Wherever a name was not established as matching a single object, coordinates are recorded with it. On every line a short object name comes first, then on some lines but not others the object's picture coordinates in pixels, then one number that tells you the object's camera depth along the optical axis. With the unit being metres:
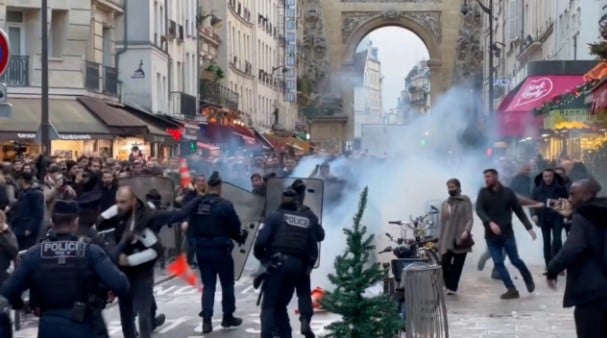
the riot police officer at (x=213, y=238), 14.48
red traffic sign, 14.78
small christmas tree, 9.45
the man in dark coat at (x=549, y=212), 20.05
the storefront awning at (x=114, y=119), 33.09
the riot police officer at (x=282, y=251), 12.92
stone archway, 92.62
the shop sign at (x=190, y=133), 42.12
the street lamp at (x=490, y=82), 50.06
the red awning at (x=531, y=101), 35.09
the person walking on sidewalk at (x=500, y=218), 17.55
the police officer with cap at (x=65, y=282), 8.43
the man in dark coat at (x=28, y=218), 15.92
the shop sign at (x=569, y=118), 27.18
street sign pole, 23.83
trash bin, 11.23
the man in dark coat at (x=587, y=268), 9.86
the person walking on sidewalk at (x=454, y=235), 17.62
